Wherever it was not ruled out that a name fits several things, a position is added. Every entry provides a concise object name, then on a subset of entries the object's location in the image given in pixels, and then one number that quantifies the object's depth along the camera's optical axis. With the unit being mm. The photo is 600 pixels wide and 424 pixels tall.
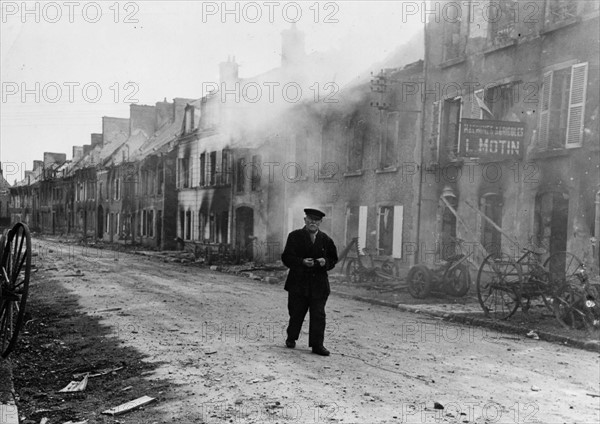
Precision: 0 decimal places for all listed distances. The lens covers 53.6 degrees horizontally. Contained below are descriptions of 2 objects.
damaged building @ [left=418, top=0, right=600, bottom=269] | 13320
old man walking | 7789
